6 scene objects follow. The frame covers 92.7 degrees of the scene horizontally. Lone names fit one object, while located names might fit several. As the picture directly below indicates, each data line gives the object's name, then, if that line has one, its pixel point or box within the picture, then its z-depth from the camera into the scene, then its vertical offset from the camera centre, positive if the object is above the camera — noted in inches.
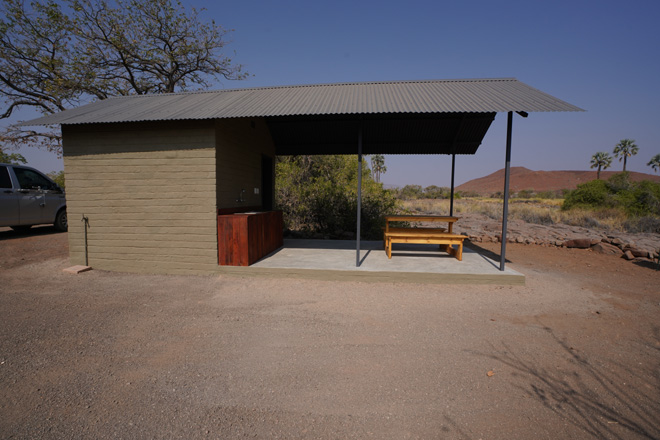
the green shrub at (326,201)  422.0 -5.1
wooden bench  243.6 -30.9
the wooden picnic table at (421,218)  263.0 -16.9
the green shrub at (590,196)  613.8 +9.2
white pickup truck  328.8 -5.5
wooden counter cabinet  222.7 -30.4
